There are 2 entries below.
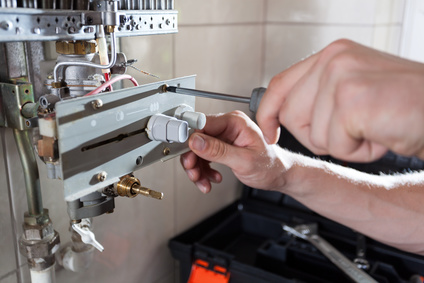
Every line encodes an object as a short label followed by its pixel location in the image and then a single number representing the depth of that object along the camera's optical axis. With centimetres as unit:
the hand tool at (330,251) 81
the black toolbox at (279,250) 89
